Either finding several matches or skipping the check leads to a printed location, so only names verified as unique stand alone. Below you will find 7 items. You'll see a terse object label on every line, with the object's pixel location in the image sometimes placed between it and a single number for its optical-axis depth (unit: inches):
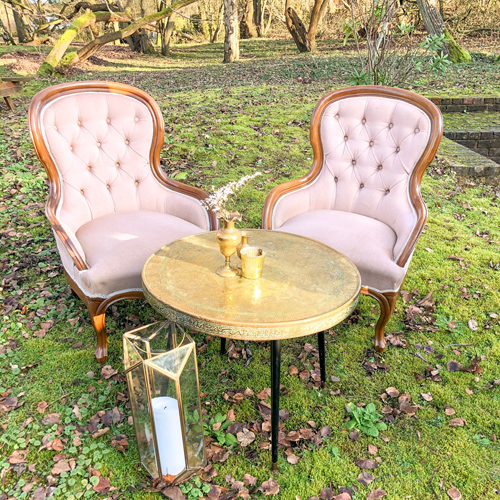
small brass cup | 78.9
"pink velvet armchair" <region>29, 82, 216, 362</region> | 97.3
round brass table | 68.3
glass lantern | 64.5
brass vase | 80.4
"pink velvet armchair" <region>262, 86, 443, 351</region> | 100.7
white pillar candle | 68.4
